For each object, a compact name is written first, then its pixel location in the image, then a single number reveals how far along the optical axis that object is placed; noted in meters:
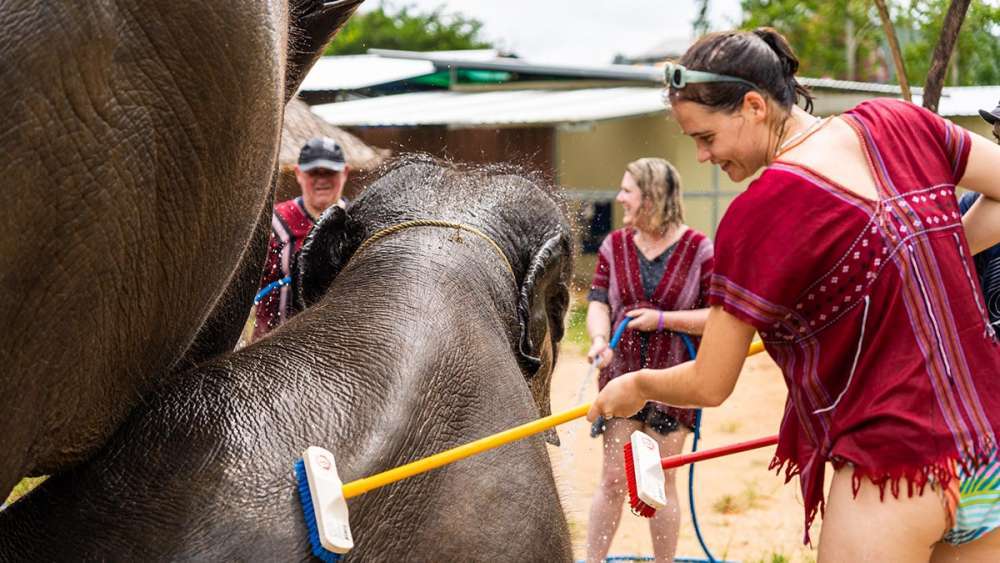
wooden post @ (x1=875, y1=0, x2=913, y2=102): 4.83
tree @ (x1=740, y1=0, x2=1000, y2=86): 29.08
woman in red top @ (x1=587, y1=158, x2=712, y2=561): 5.48
